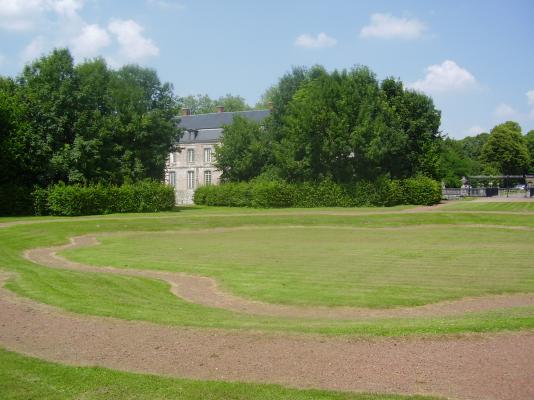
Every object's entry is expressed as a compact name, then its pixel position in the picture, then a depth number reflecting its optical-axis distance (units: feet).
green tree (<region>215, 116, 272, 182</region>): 214.07
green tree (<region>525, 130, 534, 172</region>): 410.82
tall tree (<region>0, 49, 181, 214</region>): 137.59
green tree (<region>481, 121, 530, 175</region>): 392.68
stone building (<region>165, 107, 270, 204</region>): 287.48
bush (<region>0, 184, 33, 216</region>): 133.49
